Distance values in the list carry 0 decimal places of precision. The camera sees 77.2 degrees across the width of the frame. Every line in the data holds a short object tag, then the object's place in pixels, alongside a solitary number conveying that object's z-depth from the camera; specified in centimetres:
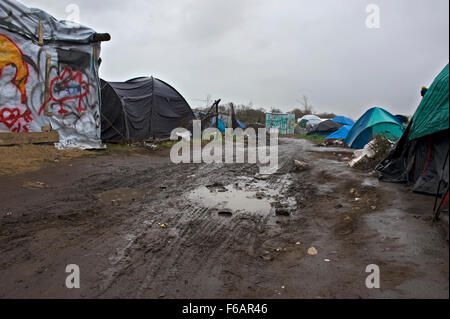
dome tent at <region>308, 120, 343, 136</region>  2478
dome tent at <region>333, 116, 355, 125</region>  2628
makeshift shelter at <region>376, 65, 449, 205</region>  402
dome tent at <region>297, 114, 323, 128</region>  3482
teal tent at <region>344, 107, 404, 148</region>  1185
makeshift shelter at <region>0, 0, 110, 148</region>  751
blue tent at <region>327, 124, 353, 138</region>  1715
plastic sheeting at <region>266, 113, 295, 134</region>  3262
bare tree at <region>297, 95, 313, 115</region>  4842
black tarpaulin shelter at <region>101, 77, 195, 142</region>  1198
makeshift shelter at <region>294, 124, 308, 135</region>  3423
